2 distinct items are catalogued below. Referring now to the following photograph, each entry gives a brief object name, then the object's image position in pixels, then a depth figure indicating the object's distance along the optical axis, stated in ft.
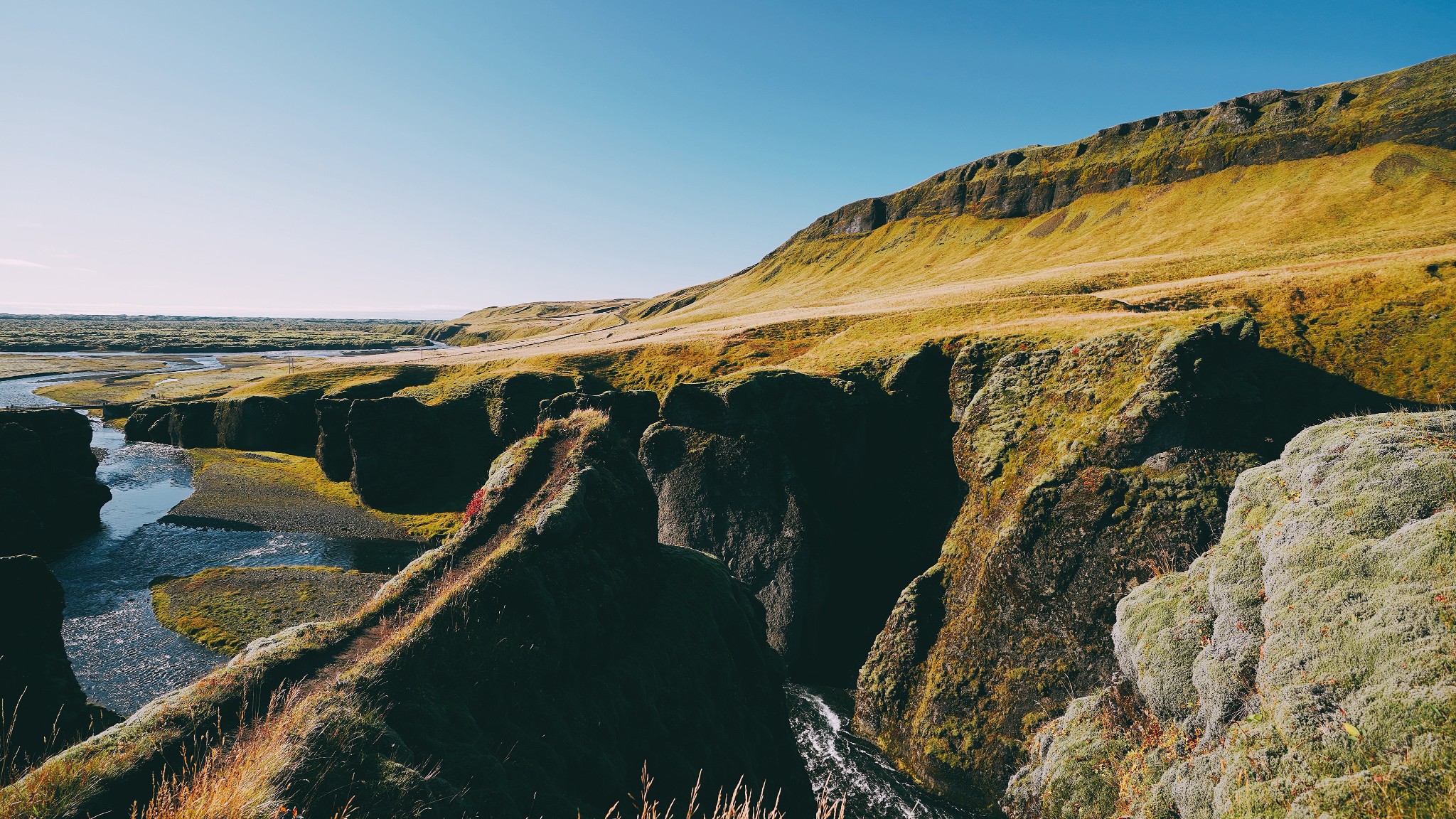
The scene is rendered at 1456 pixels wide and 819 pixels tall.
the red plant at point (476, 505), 63.05
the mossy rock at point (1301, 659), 33.99
